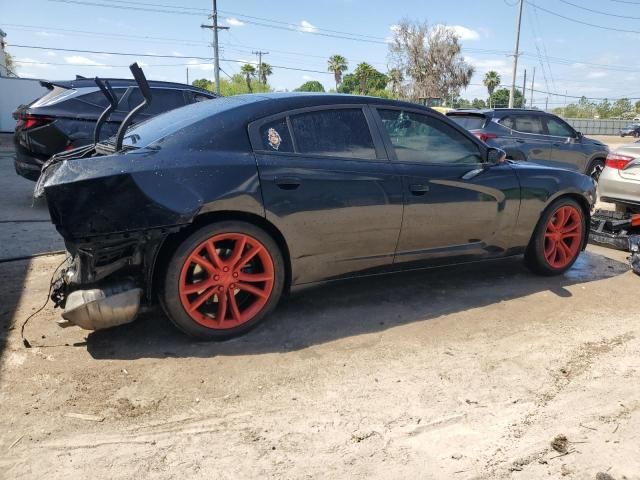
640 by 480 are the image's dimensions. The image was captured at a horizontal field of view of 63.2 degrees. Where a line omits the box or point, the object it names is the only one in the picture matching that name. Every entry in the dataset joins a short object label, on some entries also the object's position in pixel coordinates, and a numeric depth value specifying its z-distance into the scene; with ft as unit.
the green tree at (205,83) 180.59
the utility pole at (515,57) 125.88
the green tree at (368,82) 214.28
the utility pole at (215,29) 121.58
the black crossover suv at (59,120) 22.36
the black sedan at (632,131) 153.89
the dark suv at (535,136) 30.42
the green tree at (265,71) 238.60
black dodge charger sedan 9.81
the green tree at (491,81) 240.73
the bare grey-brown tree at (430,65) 157.17
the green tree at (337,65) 220.84
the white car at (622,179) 20.21
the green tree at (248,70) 214.07
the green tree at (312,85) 249.38
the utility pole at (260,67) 221.62
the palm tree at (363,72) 209.15
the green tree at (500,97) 270.51
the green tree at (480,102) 269.52
